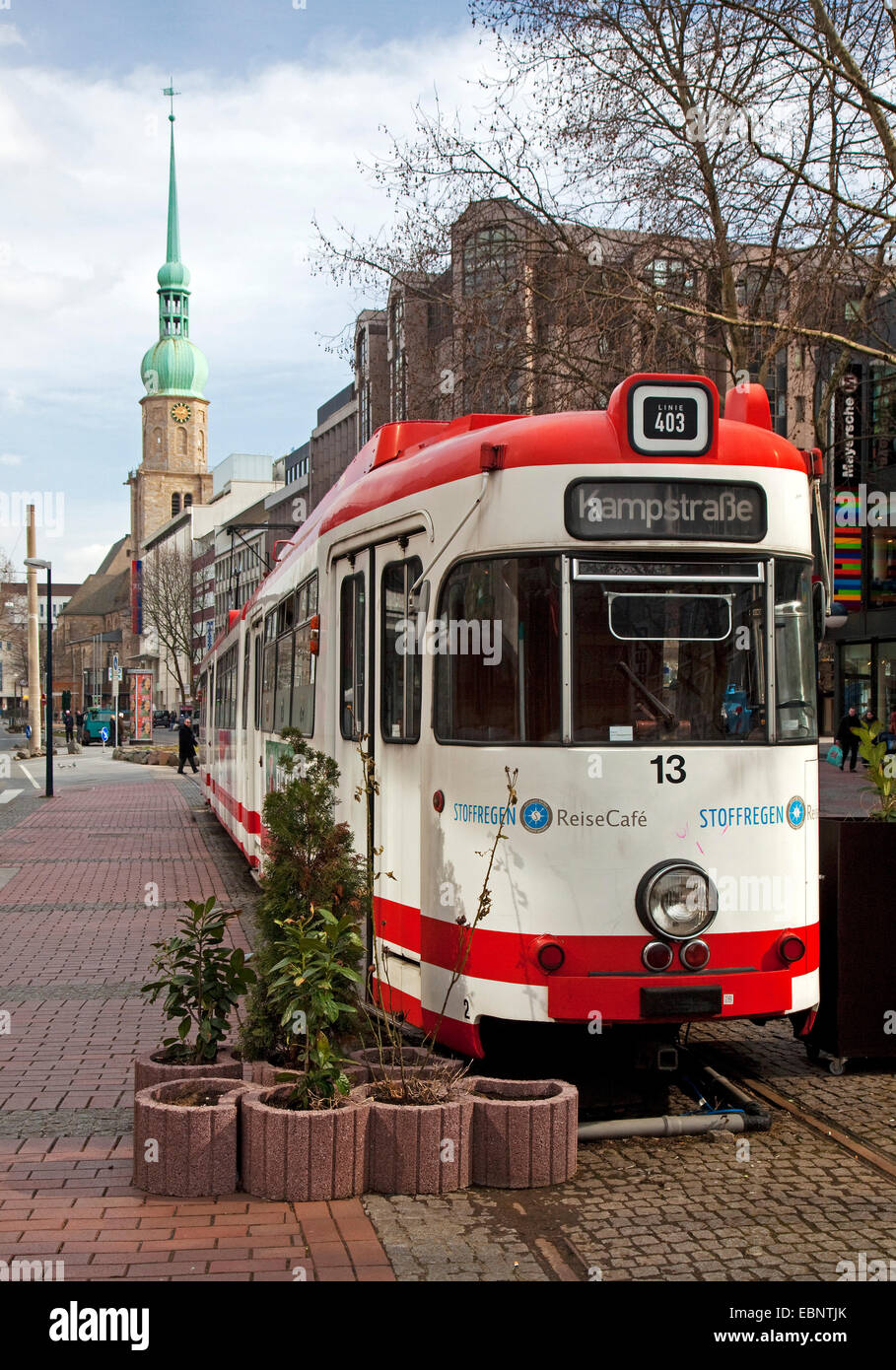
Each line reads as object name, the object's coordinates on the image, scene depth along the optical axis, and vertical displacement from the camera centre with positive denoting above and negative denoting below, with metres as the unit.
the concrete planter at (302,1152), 5.31 -1.58
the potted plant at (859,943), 7.27 -1.14
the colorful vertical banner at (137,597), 126.69 +11.22
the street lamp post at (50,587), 32.78 +2.99
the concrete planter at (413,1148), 5.43 -1.60
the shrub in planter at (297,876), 6.09 -0.67
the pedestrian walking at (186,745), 43.19 -0.74
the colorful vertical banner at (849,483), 35.19 +5.81
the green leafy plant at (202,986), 6.12 -1.12
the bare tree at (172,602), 83.44 +6.88
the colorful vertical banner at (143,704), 62.97 +0.75
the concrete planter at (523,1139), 5.54 -1.61
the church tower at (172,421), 141.38 +30.28
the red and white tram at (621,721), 6.10 -0.02
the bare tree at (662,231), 16.11 +5.97
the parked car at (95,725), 76.94 -0.22
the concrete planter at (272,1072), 5.87 -1.44
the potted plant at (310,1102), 5.31 -1.43
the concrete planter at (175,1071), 5.96 -1.44
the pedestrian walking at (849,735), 30.44 -0.43
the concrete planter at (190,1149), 5.36 -1.58
